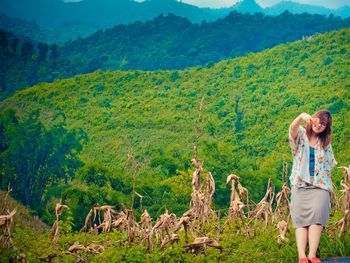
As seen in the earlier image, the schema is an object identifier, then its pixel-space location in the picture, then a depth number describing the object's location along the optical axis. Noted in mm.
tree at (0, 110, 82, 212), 27219
